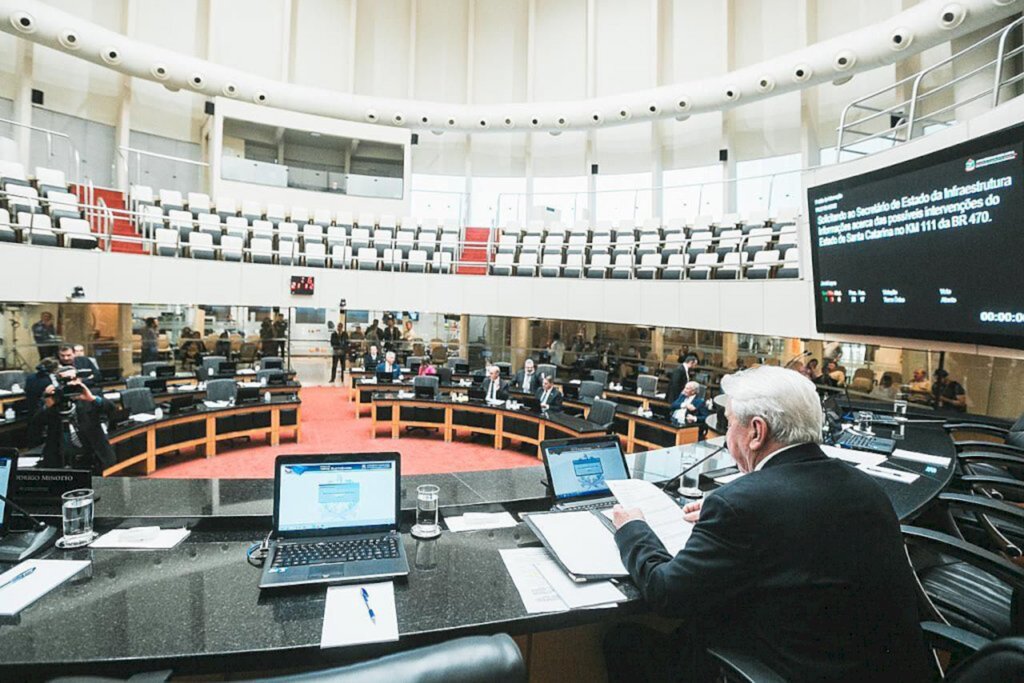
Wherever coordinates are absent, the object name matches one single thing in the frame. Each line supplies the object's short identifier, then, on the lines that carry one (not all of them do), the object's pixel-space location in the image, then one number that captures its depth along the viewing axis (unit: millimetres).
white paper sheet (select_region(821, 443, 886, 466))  3156
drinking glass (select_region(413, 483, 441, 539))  2062
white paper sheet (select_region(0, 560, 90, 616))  1496
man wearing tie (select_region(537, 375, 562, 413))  8000
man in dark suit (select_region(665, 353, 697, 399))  8070
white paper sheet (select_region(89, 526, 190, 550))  1906
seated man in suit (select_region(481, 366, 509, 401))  8602
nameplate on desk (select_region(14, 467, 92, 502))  2162
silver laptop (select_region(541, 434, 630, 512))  2332
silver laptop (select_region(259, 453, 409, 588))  1800
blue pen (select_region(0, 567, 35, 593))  1585
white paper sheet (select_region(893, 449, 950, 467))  3149
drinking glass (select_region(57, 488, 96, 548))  1902
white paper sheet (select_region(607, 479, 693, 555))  1873
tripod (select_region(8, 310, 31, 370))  8680
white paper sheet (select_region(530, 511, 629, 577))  1731
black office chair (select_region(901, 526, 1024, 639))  1669
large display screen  3104
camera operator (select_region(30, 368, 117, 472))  4402
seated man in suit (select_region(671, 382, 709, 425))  6945
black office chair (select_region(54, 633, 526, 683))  723
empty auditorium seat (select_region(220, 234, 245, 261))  10266
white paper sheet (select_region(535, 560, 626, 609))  1569
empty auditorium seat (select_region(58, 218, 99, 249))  8352
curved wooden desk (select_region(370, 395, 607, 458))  7828
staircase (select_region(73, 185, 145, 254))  10547
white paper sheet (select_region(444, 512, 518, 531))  2166
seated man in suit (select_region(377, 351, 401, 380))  10180
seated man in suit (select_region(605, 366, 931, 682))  1322
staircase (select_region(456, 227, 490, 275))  12484
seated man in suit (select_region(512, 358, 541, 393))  9141
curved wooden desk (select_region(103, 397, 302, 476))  5988
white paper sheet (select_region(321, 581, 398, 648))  1357
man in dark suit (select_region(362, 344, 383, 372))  11070
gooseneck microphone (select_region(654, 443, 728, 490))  2576
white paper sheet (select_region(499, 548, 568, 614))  1551
